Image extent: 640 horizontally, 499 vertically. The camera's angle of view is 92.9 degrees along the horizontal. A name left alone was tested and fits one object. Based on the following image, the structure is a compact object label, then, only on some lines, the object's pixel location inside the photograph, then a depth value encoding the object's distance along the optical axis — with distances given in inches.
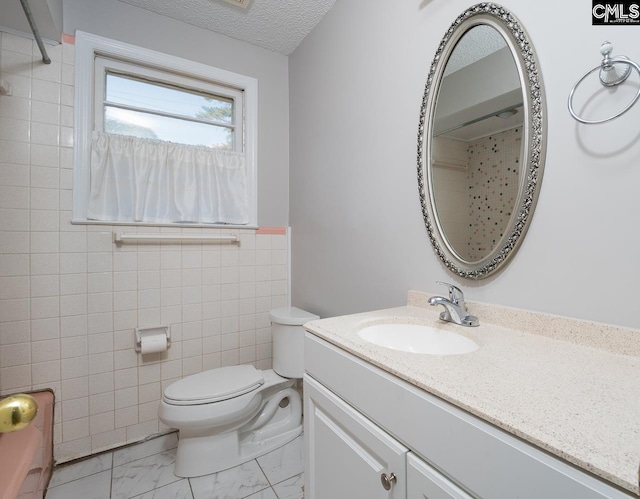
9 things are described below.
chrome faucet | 38.7
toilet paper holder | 68.7
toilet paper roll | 67.2
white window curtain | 66.4
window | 65.2
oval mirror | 35.2
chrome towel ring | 27.5
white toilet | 56.4
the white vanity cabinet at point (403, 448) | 17.2
